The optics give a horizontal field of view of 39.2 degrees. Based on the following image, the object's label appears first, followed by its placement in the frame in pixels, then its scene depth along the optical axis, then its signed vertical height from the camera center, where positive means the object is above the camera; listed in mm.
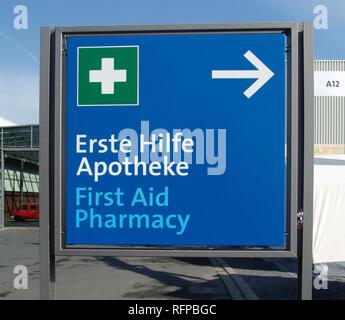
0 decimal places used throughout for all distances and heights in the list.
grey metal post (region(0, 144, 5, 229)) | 28741 -2626
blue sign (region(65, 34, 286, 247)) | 3053 +140
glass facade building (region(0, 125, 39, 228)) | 28547 -390
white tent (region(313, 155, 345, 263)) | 5402 -670
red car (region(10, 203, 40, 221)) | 32906 -3446
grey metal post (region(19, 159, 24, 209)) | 36312 -1493
